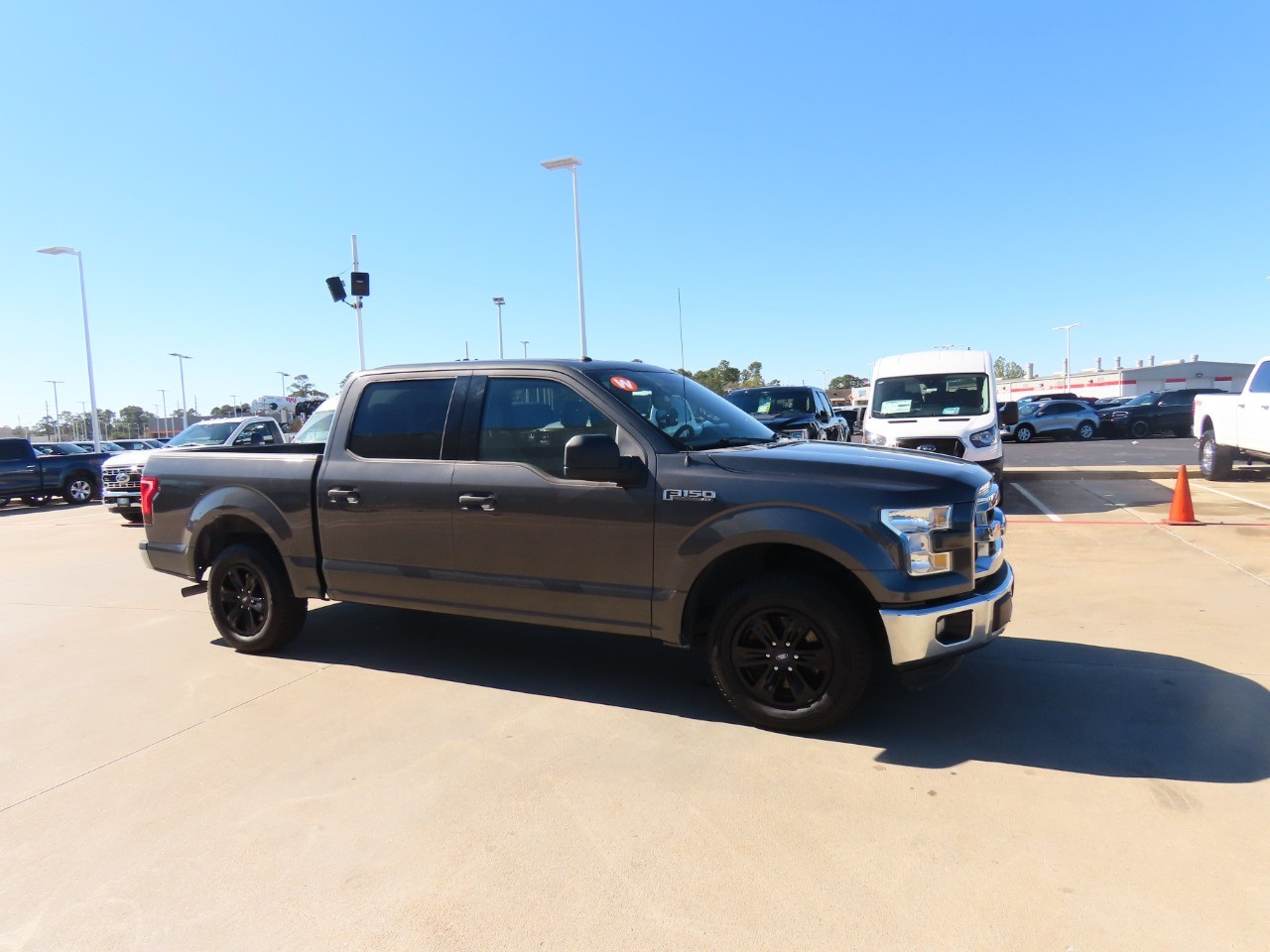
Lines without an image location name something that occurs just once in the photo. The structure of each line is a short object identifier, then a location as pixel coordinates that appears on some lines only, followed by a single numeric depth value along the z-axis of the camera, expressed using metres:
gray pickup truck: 3.74
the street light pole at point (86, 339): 30.42
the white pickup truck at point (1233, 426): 11.87
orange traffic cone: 9.37
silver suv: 28.03
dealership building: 60.73
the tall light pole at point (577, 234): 21.45
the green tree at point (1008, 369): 132.38
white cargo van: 10.52
